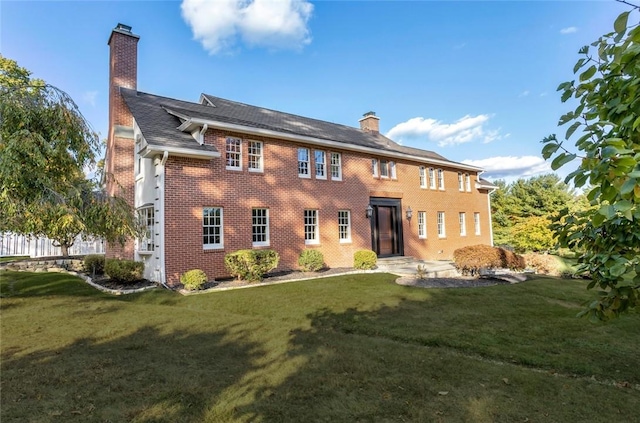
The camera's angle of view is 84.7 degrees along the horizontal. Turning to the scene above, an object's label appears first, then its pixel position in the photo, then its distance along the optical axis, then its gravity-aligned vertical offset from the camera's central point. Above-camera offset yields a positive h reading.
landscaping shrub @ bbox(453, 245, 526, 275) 12.94 -1.04
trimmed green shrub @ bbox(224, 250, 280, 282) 11.23 -0.88
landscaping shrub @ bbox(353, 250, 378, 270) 14.45 -1.08
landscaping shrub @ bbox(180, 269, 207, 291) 10.24 -1.23
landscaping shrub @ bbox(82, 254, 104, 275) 14.95 -1.02
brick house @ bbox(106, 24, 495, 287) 11.57 +2.11
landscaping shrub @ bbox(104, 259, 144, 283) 11.62 -1.01
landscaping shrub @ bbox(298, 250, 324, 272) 13.34 -0.97
